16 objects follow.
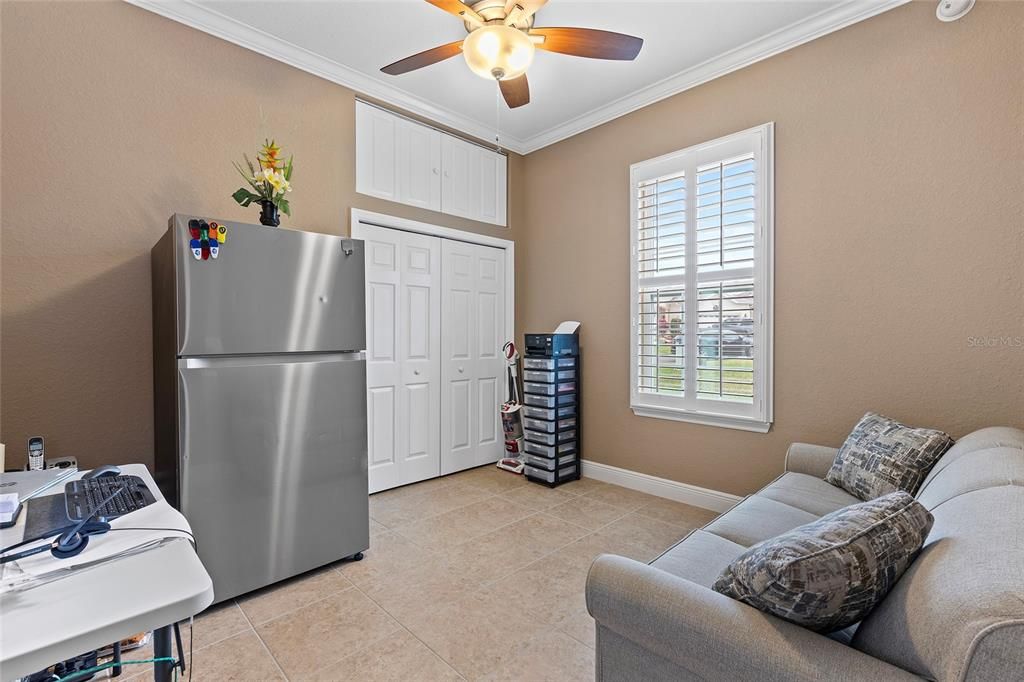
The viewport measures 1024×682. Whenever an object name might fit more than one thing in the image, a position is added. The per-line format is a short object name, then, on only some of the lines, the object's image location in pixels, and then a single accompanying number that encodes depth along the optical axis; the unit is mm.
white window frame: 2867
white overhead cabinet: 3381
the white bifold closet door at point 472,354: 3926
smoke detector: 2205
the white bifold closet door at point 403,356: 3455
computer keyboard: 1172
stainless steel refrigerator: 1995
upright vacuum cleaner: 4055
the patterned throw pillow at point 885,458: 1939
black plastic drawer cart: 3637
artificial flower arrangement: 2357
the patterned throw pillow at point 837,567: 922
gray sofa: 731
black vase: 2371
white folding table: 695
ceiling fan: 2023
